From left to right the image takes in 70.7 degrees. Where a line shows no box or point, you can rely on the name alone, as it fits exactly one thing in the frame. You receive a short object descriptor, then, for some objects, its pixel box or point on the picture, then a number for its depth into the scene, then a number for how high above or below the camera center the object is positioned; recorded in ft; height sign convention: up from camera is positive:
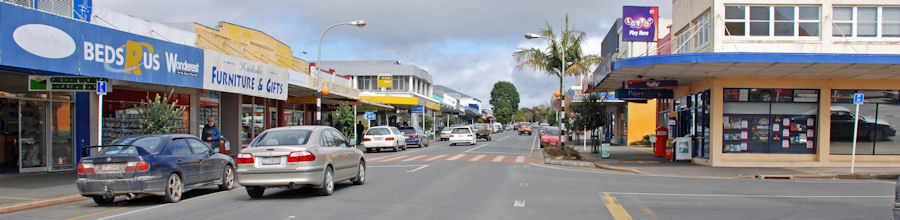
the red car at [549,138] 126.82 -5.79
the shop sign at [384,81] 203.62 +8.31
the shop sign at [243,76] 67.10 +3.40
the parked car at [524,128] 250.57 -7.68
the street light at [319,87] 91.91 +2.83
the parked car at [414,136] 122.21 -5.56
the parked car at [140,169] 35.73 -3.81
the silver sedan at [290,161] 36.86 -3.28
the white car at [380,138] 104.37 -5.16
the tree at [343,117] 123.34 -2.08
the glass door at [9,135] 52.19 -2.76
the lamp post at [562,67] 96.84 +6.43
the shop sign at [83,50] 41.55 +4.04
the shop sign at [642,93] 80.38 +2.16
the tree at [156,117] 54.29 -1.19
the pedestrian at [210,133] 61.93 -2.81
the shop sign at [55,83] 46.98 +1.46
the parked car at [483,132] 169.68 -6.47
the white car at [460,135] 135.89 -5.86
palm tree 99.86 +8.36
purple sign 75.61 +10.47
